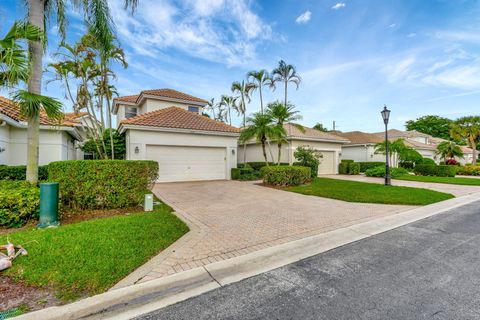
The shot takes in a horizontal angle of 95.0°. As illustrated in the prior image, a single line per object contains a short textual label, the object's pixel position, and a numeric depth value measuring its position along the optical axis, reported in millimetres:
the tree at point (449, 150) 25359
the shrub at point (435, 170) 19328
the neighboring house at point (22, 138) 9227
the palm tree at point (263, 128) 14328
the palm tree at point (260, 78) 22188
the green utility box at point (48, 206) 4984
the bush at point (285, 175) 12656
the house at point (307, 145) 18875
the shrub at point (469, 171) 21044
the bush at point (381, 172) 18812
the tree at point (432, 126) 47250
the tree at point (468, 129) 28906
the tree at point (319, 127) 43062
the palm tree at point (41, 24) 5797
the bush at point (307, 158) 15867
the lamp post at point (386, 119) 12766
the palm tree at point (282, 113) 14398
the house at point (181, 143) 12688
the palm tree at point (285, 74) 21984
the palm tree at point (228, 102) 29016
